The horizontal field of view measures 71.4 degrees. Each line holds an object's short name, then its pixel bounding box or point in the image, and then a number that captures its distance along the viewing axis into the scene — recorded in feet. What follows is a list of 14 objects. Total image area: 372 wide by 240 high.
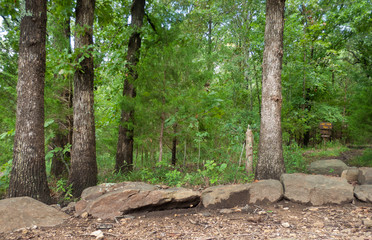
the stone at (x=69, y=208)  15.14
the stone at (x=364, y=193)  14.35
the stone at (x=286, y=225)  11.45
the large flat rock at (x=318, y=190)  14.73
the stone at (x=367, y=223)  10.83
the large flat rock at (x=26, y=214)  12.25
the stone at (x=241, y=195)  14.82
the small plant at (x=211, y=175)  17.03
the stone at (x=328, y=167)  23.90
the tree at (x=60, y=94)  21.79
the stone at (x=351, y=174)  19.35
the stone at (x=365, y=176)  17.20
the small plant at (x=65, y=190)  17.43
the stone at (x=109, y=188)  15.16
